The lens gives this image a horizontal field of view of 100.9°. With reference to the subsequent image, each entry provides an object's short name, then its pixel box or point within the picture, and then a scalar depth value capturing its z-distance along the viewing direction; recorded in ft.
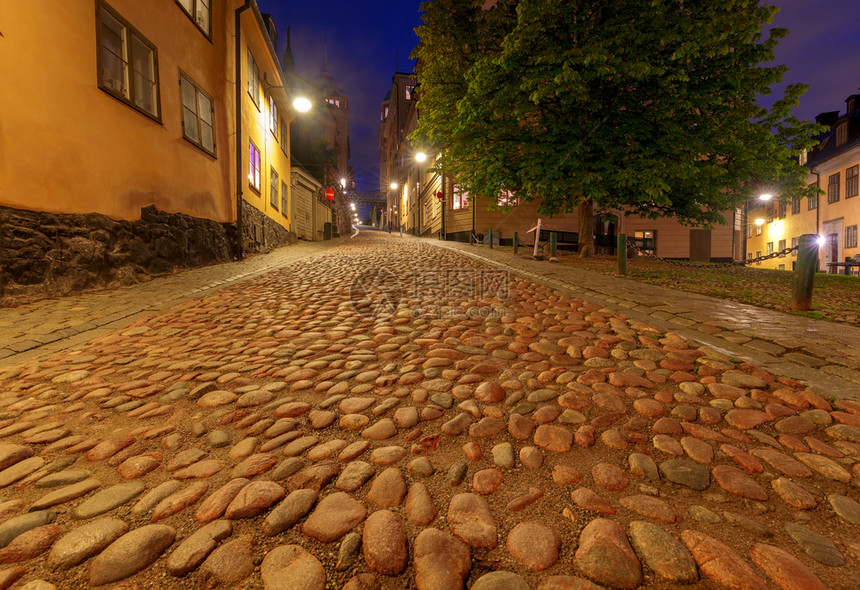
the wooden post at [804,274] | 13.89
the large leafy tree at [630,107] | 26.08
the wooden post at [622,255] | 25.45
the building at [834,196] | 63.72
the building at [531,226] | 61.77
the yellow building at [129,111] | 15.33
